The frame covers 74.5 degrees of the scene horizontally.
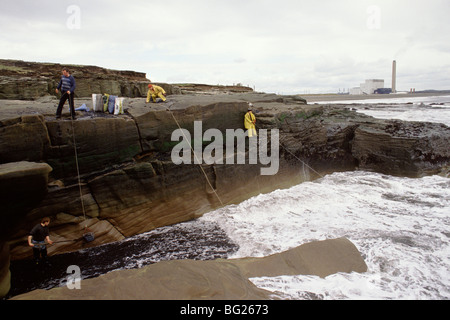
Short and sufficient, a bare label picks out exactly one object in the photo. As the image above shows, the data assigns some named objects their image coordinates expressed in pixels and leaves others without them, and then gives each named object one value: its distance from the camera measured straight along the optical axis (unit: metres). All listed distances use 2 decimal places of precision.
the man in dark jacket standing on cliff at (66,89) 6.72
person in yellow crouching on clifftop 9.00
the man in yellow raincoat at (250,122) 9.74
